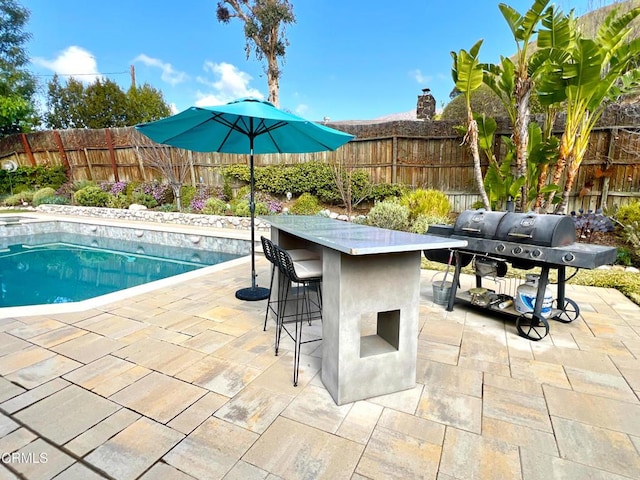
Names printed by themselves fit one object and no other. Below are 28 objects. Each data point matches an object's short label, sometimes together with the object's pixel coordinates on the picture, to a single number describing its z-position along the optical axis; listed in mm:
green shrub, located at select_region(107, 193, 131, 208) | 12008
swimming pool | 5102
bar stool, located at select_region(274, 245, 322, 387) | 2393
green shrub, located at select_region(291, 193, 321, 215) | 9383
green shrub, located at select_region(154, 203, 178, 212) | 11164
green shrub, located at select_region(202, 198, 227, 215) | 10320
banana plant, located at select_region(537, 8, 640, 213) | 4512
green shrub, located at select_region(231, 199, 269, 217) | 9523
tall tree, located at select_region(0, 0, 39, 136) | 15367
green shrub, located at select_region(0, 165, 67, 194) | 14094
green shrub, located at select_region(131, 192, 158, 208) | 11711
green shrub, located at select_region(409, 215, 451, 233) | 6781
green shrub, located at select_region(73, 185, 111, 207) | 12477
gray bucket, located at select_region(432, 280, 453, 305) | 3789
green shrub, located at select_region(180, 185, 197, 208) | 11469
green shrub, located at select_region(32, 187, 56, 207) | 13195
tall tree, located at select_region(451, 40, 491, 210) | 5516
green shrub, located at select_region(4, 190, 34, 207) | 13742
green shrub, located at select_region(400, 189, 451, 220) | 7526
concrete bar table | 1926
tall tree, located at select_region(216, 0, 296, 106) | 11508
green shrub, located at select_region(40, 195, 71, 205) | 13086
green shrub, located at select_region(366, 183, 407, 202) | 8852
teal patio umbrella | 3047
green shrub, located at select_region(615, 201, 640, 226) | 5838
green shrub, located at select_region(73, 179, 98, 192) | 13141
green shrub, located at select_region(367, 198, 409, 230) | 7172
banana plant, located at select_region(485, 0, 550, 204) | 5074
